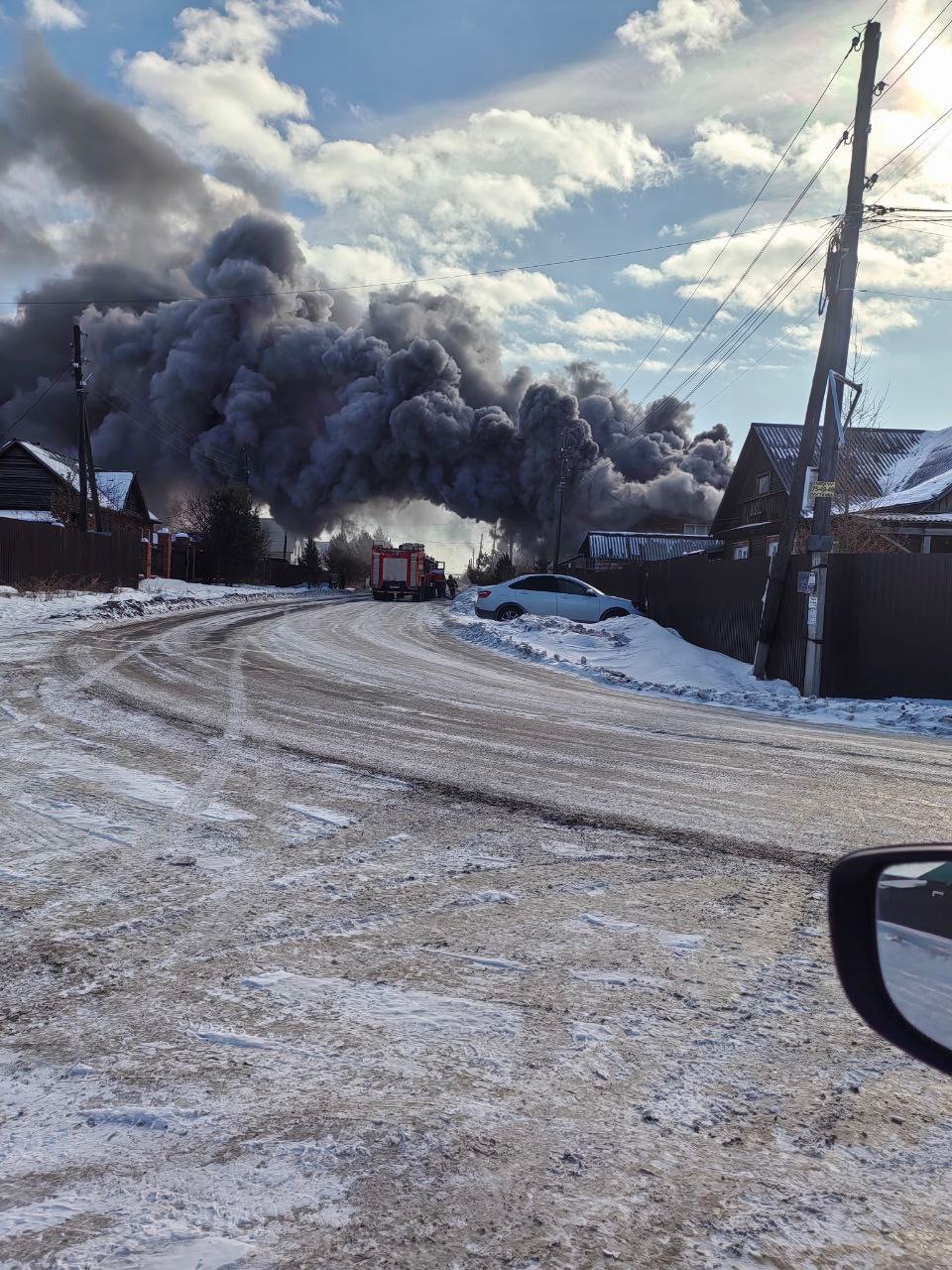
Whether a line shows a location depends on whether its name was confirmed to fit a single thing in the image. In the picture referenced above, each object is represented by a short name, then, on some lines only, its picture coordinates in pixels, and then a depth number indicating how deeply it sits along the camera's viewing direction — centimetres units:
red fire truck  4098
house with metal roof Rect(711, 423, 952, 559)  2164
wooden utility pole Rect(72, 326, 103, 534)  2792
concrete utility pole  1055
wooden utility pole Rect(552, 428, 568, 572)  4212
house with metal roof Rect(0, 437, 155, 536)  4075
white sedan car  2152
